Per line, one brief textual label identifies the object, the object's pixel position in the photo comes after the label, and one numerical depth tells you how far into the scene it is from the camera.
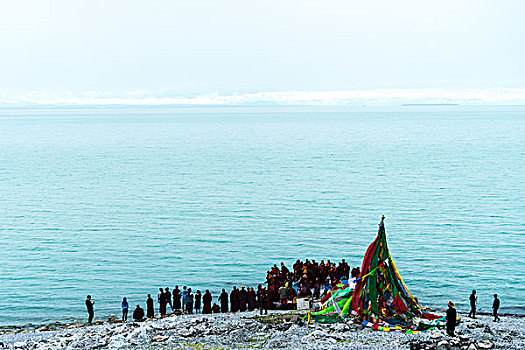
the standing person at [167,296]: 28.57
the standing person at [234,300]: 28.22
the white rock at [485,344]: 21.45
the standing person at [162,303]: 28.33
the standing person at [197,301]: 29.25
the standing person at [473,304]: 26.06
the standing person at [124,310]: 27.94
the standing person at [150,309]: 28.40
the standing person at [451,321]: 22.56
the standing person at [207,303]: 28.36
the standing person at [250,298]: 28.30
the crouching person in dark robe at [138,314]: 28.04
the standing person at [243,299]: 28.19
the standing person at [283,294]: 27.73
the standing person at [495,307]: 26.19
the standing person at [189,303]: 28.91
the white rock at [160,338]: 23.28
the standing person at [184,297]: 28.94
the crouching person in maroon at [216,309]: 28.78
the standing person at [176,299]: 28.89
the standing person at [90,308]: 27.45
